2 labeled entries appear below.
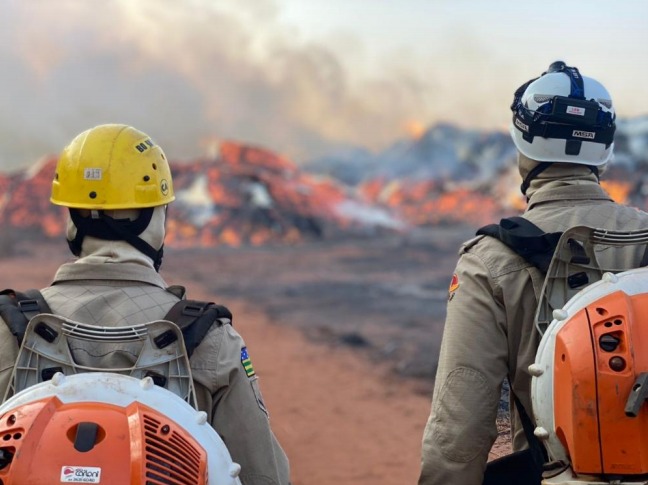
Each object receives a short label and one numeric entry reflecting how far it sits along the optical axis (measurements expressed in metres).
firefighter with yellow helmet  2.59
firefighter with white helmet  2.76
